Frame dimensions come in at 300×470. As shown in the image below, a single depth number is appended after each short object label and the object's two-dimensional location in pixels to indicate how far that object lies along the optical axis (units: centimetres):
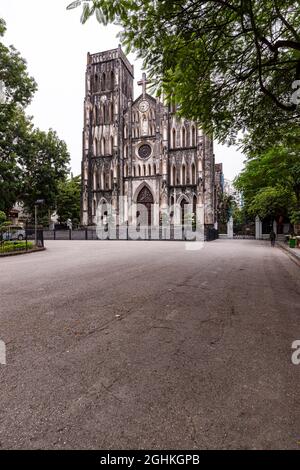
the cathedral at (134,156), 3844
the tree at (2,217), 1545
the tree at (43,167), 2657
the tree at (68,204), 4812
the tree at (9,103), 2109
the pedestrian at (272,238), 2224
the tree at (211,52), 481
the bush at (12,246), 1361
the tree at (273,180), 1345
